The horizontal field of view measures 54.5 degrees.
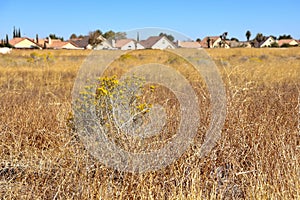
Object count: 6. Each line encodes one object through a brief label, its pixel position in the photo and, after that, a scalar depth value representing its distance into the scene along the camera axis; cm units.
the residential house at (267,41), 7519
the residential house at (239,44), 7278
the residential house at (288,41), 7844
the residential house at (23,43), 6496
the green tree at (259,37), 7481
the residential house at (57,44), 5790
